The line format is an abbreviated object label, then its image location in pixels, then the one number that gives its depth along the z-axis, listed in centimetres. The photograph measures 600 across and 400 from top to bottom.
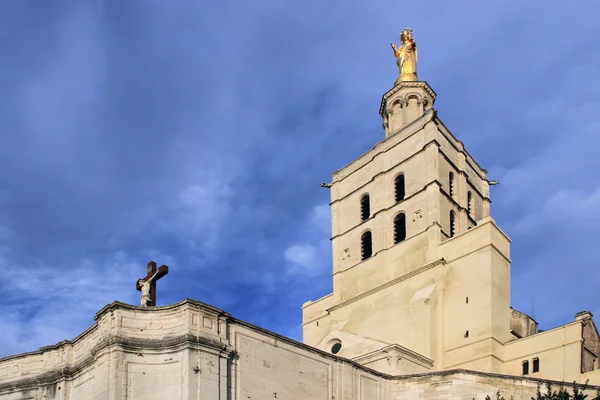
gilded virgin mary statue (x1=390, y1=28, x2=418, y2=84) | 5181
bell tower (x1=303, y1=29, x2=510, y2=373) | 3712
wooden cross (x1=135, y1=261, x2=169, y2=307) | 2908
